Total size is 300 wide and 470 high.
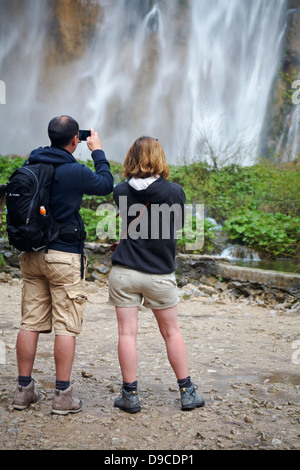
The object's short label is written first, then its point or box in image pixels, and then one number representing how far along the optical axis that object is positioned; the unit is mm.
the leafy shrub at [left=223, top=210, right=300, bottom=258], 8938
